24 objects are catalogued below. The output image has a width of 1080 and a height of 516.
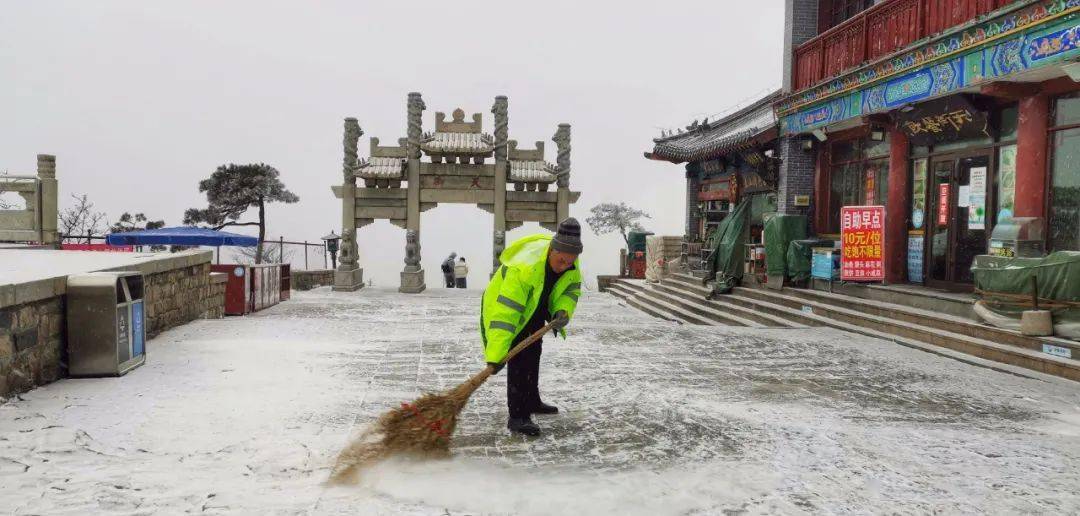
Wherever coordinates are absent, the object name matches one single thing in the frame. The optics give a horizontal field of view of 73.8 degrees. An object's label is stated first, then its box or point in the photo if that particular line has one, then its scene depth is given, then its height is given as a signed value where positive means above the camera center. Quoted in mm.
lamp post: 26750 -434
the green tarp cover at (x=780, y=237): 13414 +4
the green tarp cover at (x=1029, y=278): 7328 -411
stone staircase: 7457 -1193
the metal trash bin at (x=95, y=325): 6027 -814
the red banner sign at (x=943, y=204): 11469 +565
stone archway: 21438 +1547
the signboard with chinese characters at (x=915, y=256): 12070 -294
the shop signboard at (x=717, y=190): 20703 +1400
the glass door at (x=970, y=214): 10711 +390
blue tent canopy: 21047 -251
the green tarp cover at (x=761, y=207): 17641 +779
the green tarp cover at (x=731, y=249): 14789 -258
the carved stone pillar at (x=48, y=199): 16188 +649
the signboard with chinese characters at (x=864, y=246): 11391 -124
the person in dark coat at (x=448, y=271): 26281 -1396
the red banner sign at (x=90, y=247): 17912 -475
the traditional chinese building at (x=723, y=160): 17188 +2141
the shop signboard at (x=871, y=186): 13634 +995
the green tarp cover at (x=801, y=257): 13000 -354
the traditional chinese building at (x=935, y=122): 9148 +1885
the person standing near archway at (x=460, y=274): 25888 -1475
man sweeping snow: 4430 -429
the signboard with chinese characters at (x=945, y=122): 10376 +1798
